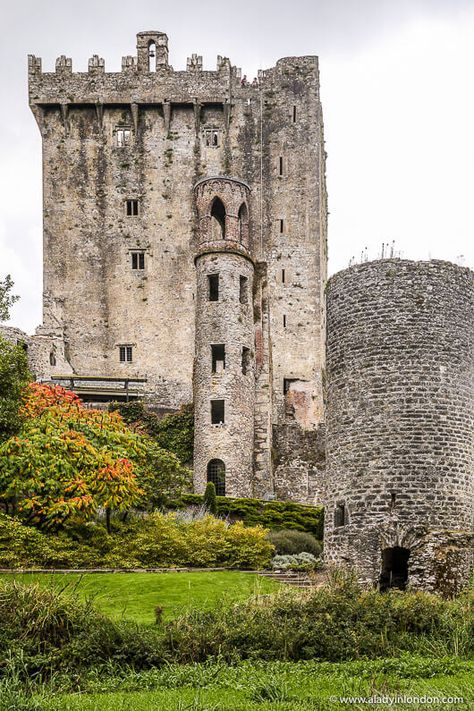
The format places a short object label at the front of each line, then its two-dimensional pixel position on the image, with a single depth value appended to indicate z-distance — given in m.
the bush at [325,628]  15.38
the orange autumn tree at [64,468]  23.62
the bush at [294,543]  29.14
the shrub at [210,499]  34.34
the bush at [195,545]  24.92
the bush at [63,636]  14.48
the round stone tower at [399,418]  21.38
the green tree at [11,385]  25.30
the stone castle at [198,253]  42.31
